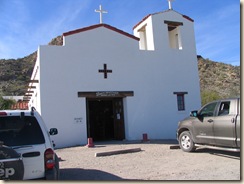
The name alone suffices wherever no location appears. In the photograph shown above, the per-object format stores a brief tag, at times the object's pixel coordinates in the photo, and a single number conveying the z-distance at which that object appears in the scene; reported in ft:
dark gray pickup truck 27.89
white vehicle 15.69
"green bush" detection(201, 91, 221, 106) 92.96
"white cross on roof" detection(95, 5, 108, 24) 55.88
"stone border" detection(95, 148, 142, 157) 35.76
